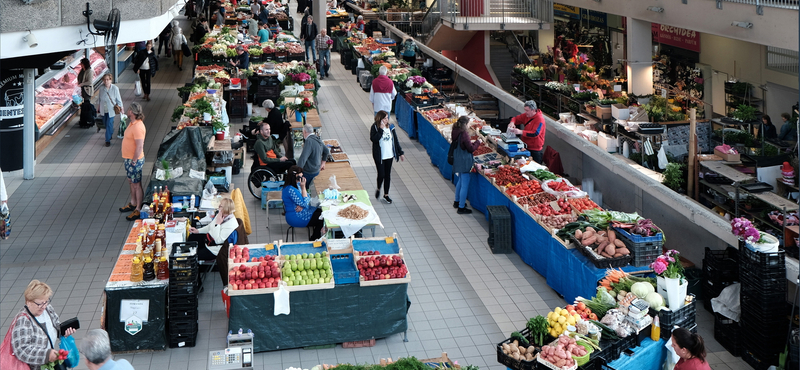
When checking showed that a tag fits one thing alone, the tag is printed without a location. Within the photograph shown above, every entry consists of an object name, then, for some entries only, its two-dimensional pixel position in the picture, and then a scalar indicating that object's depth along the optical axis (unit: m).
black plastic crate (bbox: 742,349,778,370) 8.00
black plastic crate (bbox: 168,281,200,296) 8.57
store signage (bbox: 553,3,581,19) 28.44
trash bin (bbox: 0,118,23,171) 14.21
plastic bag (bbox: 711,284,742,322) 8.54
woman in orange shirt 12.03
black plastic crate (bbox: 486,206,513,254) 11.31
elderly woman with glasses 6.86
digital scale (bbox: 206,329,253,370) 7.22
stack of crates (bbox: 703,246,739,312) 8.98
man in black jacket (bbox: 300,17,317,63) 26.20
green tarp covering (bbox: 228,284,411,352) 8.53
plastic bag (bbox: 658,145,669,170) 13.52
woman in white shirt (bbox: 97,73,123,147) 17.30
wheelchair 13.63
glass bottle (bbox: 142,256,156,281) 8.62
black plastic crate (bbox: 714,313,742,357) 8.47
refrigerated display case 17.70
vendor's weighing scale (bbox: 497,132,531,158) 13.16
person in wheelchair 13.82
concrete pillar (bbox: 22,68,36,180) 14.12
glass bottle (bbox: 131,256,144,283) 8.66
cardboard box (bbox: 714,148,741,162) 12.73
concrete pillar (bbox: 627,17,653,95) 19.34
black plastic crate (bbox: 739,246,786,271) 7.90
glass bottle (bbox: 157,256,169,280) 8.75
